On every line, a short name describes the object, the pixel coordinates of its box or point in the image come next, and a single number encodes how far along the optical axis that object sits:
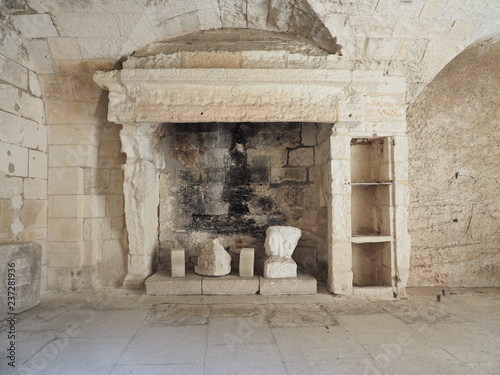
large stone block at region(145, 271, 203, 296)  3.11
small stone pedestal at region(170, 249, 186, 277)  3.25
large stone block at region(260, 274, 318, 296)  3.12
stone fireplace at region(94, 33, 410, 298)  2.98
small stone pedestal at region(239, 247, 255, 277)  3.29
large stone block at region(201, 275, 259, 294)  3.13
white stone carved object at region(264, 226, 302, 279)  3.20
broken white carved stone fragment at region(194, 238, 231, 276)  3.21
